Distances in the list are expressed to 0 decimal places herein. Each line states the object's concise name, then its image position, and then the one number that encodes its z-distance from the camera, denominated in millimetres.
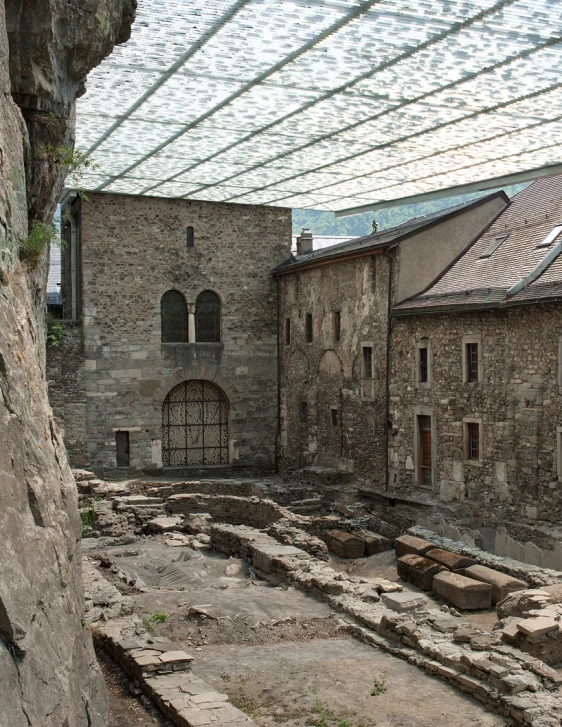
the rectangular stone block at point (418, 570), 17125
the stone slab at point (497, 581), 15855
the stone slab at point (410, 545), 18422
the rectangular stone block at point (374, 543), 20594
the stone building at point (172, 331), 27828
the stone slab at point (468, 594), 15672
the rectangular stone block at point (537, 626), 12570
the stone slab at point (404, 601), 14938
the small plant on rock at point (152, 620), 13852
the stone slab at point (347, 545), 20422
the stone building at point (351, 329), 24109
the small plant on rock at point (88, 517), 20075
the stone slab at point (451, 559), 17203
